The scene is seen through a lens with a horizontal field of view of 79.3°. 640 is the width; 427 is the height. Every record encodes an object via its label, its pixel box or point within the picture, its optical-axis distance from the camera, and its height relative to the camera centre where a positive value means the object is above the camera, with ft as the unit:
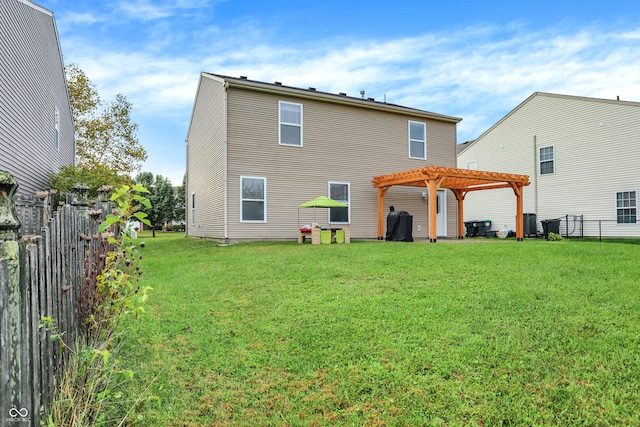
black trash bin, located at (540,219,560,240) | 57.72 -0.92
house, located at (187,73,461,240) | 42.24 +8.12
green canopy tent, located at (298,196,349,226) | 38.99 +1.85
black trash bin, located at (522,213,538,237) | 60.59 -0.62
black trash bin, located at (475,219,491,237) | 68.80 -1.20
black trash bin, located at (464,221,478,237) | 69.21 -1.55
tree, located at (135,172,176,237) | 108.58 +6.12
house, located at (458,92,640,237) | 51.78 +8.88
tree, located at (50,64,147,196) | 80.23 +20.05
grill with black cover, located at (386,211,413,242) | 42.73 -0.69
